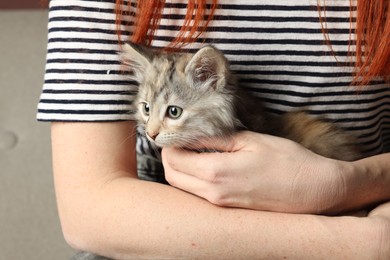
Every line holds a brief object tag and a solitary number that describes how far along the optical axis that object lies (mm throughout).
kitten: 1150
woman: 1054
